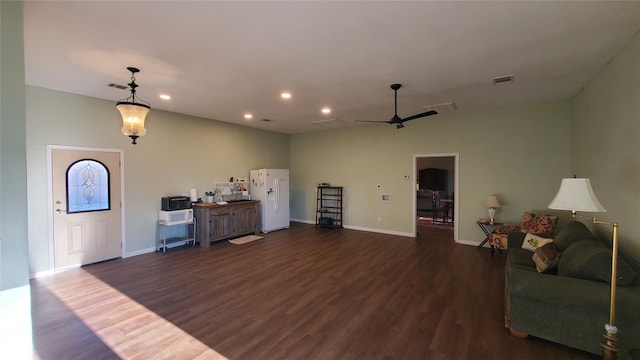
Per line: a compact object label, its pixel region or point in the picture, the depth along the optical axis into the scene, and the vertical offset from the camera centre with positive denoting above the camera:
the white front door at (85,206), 4.49 -0.54
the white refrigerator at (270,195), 7.47 -0.55
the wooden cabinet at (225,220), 6.06 -1.07
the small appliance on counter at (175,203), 5.68 -0.58
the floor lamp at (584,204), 1.92 -0.23
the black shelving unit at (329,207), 8.09 -0.96
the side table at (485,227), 5.57 -1.12
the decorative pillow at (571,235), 3.24 -0.73
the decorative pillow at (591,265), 2.29 -0.82
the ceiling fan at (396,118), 4.15 +0.87
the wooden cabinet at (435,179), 10.41 -0.14
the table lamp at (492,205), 5.50 -0.60
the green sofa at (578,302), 2.22 -1.10
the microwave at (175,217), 5.62 -0.88
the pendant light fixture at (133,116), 3.48 +0.77
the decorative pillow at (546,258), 2.99 -0.94
